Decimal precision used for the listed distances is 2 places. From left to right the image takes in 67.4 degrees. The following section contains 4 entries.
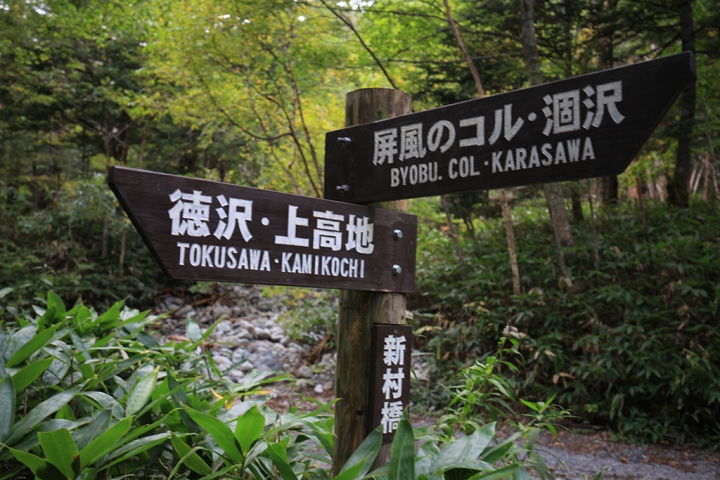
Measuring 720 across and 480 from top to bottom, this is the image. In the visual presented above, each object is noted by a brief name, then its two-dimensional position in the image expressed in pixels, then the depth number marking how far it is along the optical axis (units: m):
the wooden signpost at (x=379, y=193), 1.46
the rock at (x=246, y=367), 7.53
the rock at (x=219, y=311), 10.20
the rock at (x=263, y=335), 9.02
